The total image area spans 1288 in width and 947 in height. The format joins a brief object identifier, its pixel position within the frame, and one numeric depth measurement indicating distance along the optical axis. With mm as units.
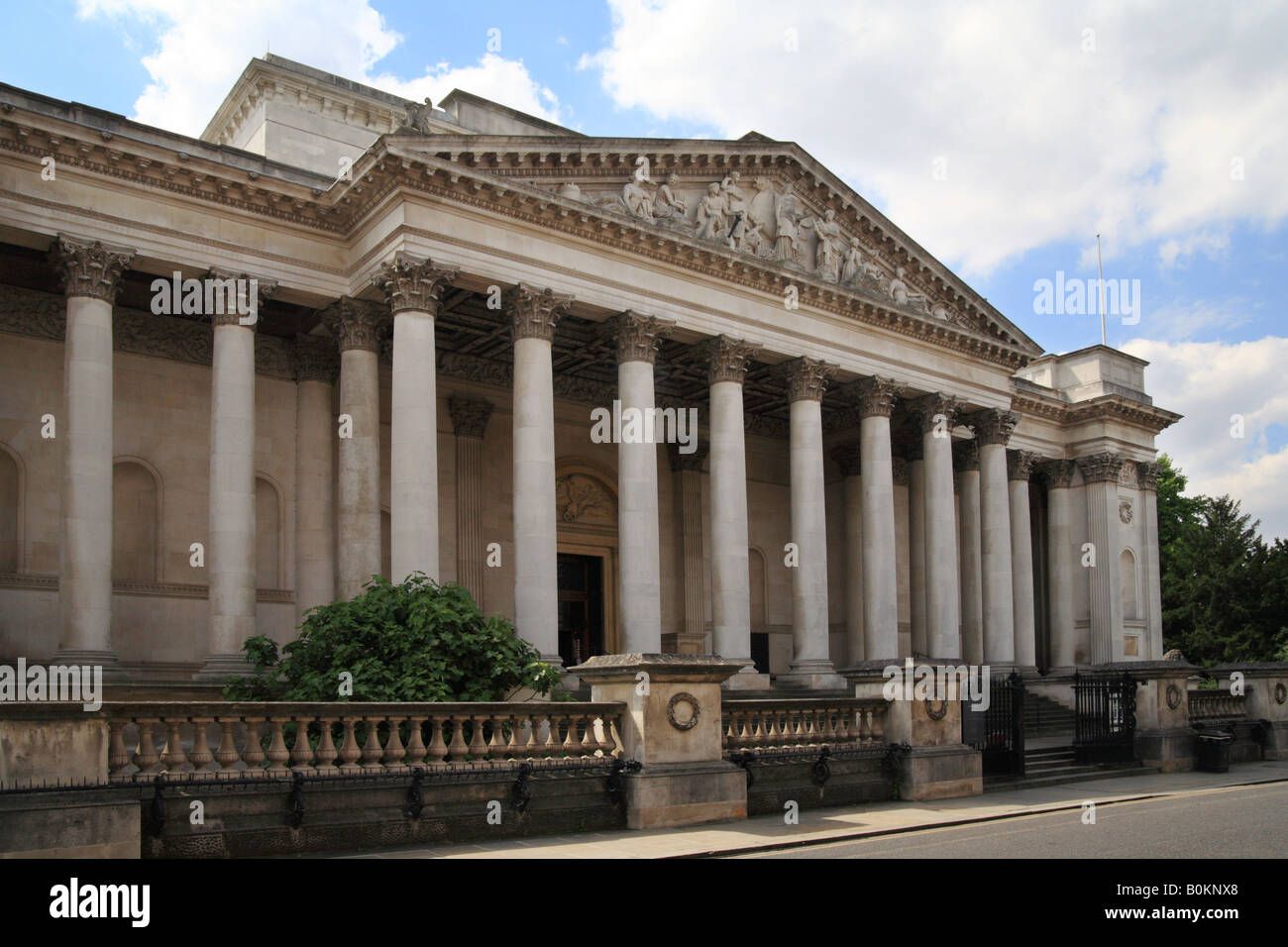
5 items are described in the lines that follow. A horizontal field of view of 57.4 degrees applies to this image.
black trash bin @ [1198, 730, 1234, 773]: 25172
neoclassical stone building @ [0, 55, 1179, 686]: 23500
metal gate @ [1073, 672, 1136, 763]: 25141
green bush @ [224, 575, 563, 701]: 17375
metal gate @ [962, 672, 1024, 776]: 21797
